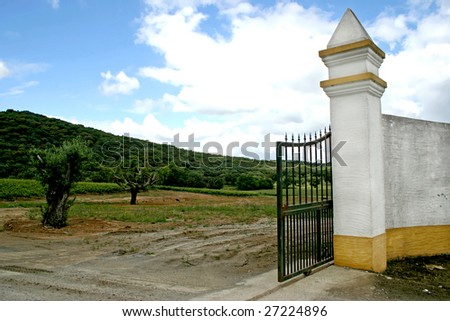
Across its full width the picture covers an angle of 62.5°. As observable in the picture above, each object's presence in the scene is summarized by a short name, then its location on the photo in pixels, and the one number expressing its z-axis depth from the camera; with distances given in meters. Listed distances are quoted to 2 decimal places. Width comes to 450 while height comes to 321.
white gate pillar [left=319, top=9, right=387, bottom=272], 5.53
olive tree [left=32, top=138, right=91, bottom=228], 12.39
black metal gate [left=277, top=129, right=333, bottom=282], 4.90
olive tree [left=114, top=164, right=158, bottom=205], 23.86
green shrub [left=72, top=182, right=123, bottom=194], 29.31
